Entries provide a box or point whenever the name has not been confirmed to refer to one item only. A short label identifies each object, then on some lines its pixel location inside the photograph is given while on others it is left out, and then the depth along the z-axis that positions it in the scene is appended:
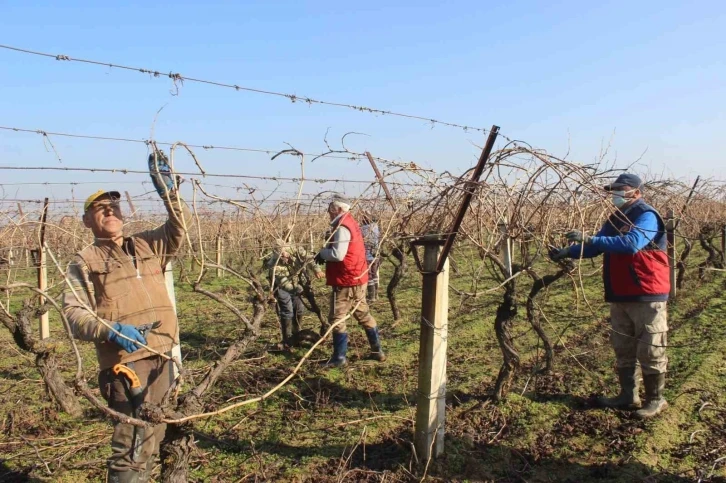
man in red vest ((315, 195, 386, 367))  4.39
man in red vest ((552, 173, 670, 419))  3.44
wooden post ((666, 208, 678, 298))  6.68
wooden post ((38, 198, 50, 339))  5.14
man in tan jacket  2.36
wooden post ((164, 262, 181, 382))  3.78
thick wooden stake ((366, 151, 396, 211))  6.73
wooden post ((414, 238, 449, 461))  2.88
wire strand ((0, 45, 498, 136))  2.83
